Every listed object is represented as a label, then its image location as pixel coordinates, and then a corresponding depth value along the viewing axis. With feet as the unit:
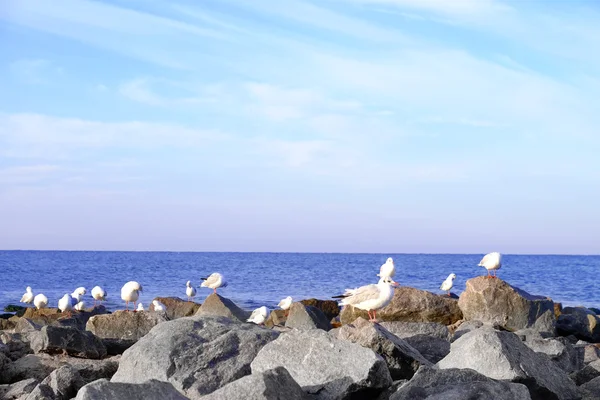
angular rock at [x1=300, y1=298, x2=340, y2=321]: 65.08
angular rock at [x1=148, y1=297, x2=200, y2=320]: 68.80
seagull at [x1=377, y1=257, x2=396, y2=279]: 65.67
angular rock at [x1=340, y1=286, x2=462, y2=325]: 50.19
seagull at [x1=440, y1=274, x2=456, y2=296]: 80.34
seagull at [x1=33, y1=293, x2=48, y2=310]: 89.10
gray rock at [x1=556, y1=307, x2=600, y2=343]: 57.36
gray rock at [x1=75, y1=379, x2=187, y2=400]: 18.89
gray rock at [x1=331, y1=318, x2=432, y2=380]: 26.63
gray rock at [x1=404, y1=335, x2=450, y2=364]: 31.04
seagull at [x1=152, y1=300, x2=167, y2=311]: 65.50
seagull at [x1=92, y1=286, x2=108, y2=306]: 90.12
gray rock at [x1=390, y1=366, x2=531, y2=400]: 20.47
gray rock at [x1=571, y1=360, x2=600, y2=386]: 29.63
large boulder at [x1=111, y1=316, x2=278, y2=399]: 24.62
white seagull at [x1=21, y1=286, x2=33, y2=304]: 102.27
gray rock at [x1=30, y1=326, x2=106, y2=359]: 34.86
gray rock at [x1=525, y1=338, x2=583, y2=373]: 32.60
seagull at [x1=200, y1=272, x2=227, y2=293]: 81.76
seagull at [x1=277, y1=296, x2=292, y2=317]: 75.05
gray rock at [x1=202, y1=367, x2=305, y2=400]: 19.40
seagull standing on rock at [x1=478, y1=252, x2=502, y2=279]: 63.00
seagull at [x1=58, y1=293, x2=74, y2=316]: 78.33
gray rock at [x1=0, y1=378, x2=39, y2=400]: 27.84
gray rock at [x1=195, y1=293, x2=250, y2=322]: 57.82
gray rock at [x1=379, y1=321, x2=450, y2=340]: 34.37
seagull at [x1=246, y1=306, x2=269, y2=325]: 61.90
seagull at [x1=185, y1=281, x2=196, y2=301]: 96.68
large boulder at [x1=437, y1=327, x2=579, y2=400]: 24.17
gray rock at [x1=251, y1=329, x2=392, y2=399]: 22.71
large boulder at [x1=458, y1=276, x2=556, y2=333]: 50.72
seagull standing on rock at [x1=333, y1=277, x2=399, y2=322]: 39.27
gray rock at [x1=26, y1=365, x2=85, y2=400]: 25.64
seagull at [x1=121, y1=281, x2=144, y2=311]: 67.36
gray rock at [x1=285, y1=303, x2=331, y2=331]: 51.13
